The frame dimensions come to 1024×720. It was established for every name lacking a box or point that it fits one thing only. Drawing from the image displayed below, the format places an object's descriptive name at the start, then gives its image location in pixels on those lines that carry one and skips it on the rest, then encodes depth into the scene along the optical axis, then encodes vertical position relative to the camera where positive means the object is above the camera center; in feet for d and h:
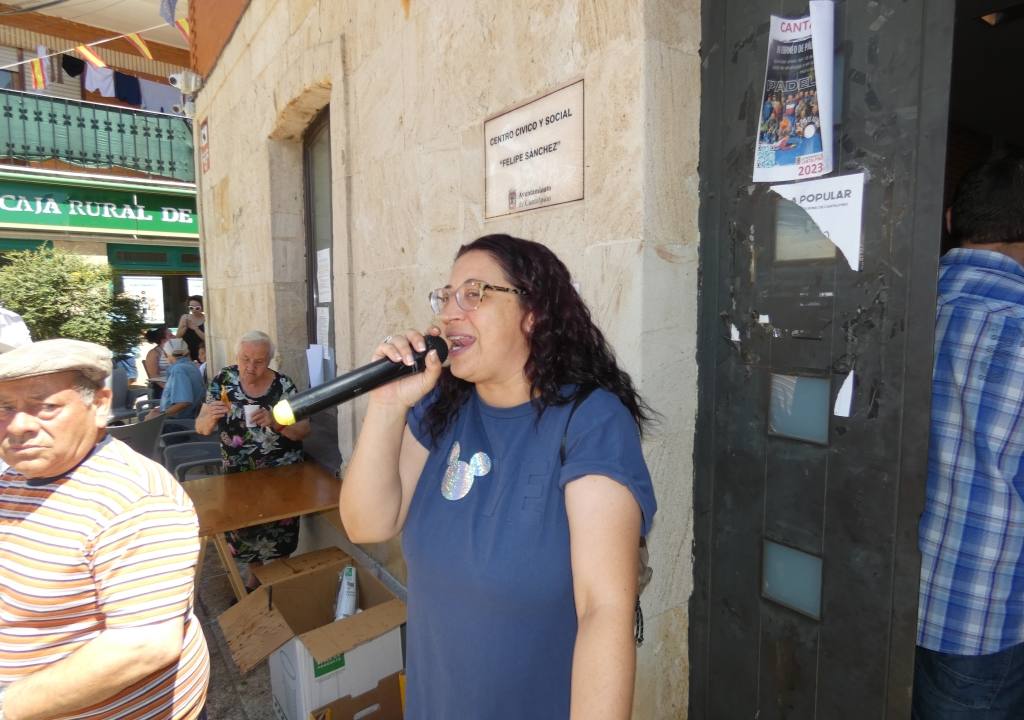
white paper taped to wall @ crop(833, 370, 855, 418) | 5.11 -0.80
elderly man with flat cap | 4.45 -2.01
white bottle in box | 9.70 -4.82
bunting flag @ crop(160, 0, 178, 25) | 23.93 +12.23
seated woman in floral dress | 12.19 -2.49
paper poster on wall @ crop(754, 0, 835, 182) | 4.96 +1.82
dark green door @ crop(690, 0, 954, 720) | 4.67 -0.72
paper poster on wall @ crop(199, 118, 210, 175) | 21.75 +6.07
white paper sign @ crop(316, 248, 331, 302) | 15.12 +0.84
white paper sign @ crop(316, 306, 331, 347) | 15.02 -0.50
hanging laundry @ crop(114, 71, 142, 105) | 41.50 +15.57
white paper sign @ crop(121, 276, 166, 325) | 41.32 +1.24
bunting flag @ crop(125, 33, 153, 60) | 29.93 +13.66
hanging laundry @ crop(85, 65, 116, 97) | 40.27 +15.67
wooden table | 9.94 -3.53
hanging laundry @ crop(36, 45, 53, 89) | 36.99 +16.09
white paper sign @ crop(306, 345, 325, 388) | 14.96 -1.43
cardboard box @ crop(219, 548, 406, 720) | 8.09 -4.93
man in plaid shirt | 4.60 -1.43
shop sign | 35.12 +6.26
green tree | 23.41 +0.33
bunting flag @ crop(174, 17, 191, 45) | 24.00 +11.72
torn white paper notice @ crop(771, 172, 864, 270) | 4.95 +0.86
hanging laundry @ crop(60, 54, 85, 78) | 39.83 +16.49
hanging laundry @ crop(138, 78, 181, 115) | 42.86 +15.64
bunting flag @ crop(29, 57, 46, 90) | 36.32 +14.47
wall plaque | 6.55 +1.85
